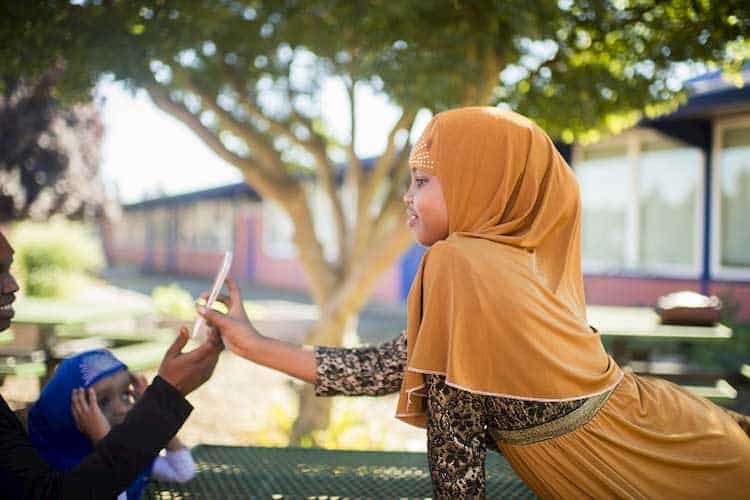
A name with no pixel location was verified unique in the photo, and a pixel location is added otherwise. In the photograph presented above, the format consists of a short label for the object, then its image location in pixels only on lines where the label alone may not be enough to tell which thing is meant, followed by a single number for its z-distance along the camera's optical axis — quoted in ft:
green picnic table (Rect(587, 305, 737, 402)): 15.60
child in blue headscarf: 6.45
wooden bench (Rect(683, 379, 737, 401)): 14.60
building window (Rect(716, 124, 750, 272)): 33.91
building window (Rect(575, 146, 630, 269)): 38.78
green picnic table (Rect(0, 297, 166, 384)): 15.33
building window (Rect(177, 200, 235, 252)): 83.66
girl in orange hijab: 4.86
